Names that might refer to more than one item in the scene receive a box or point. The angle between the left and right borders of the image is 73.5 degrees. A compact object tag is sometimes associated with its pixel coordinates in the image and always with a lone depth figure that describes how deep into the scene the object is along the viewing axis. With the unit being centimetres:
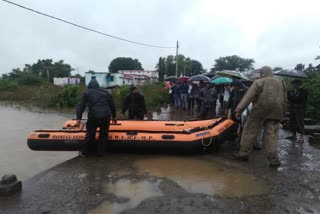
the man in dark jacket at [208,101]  712
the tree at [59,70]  4754
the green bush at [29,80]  2645
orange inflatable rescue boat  420
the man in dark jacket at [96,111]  399
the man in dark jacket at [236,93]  460
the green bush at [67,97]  1406
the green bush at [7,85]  2082
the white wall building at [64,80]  3429
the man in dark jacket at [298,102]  489
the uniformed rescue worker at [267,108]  353
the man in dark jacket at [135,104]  538
